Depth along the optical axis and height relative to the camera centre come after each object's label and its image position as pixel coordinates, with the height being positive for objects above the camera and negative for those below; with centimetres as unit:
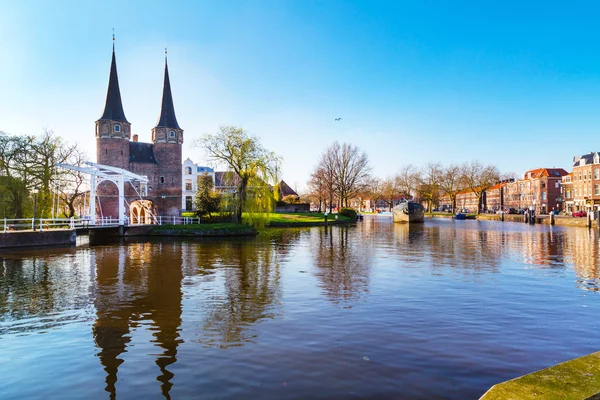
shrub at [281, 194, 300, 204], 7209 +128
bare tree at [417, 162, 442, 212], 9303 +499
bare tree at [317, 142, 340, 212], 7081 +688
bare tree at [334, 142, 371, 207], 7106 +648
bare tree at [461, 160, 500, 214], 8819 +618
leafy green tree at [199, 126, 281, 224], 3697 +395
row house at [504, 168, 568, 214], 8400 +317
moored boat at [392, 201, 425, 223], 6094 -115
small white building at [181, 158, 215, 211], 7328 +510
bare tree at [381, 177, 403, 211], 10066 +411
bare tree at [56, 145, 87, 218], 3784 +266
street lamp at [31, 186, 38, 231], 3212 +153
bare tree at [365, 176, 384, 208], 9560 +365
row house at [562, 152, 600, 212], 6216 +318
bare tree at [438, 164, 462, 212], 9069 +540
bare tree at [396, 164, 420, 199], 9675 +573
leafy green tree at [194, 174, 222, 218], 4206 +66
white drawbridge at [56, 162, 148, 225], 3172 +291
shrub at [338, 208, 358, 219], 6431 -110
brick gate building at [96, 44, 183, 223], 4250 +597
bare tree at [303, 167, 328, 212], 7101 +405
